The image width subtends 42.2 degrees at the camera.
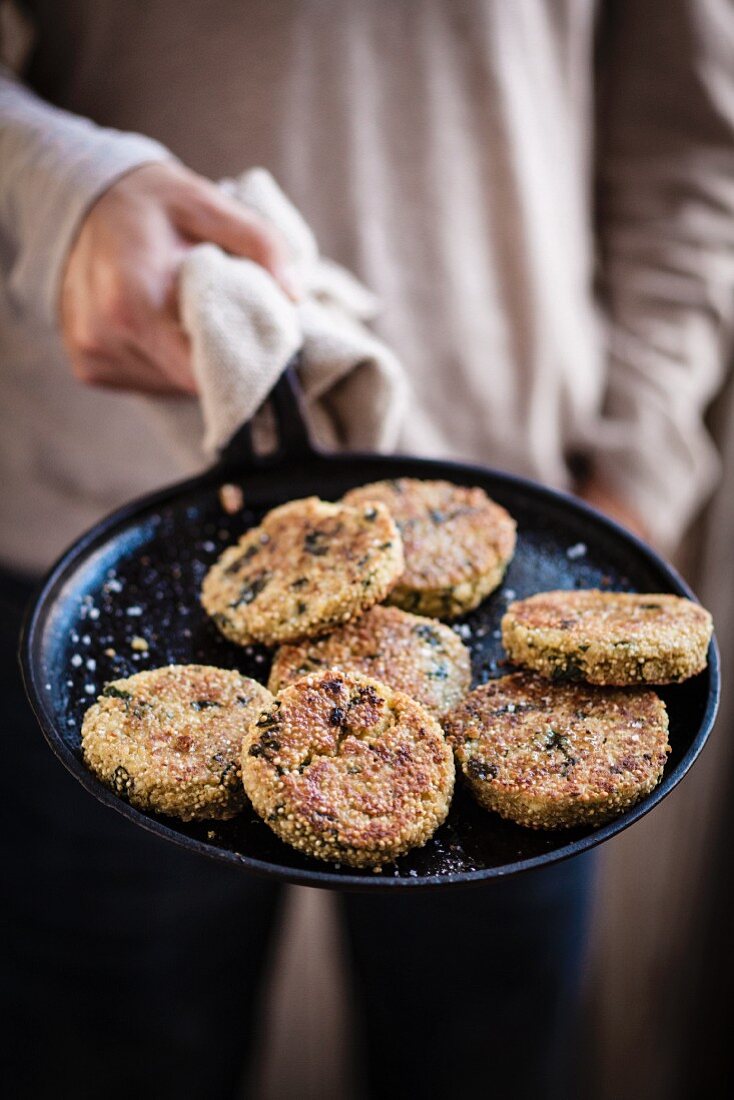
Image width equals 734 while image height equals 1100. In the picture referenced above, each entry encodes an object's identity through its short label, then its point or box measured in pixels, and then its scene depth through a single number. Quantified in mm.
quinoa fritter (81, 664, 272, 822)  745
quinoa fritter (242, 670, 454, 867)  703
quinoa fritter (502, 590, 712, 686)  798
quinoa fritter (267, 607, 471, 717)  860
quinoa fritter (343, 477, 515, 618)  949
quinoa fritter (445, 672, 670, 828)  733
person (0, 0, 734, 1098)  1091
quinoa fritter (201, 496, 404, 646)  871
